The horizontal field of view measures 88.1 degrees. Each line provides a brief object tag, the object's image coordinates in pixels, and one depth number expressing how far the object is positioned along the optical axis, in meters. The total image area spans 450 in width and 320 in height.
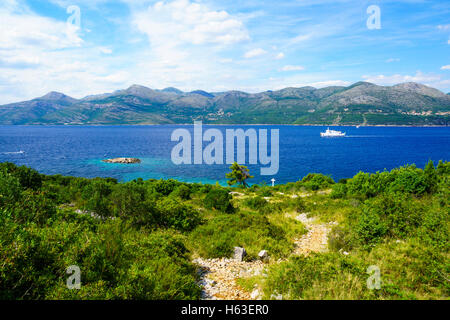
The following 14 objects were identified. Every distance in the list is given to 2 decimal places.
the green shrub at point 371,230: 10.05
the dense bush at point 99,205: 13.50
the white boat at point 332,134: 172.38
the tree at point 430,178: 19.53
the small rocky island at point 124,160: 76.12
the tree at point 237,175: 46.59
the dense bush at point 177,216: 13.06
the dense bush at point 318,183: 32.50
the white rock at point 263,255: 9.66
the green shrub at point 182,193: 24.64
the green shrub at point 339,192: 21.52
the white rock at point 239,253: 9.55
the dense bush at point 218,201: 18.28
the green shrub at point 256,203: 19.93
